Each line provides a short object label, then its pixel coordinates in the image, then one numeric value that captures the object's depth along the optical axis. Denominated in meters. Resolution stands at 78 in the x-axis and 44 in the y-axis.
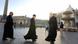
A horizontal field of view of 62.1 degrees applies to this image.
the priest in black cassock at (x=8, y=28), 4.04
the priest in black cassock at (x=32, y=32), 3.84
